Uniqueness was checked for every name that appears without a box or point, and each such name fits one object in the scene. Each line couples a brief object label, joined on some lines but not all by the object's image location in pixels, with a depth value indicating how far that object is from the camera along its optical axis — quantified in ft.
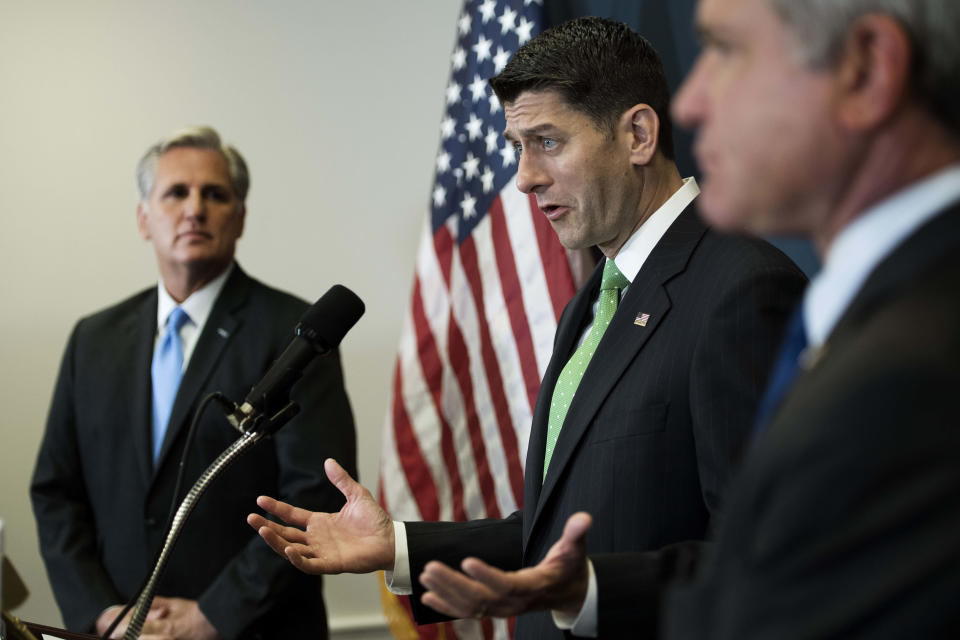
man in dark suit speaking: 4.57
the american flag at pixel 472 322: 9.42
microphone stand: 4.97
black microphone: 5.25
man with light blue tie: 8.11
